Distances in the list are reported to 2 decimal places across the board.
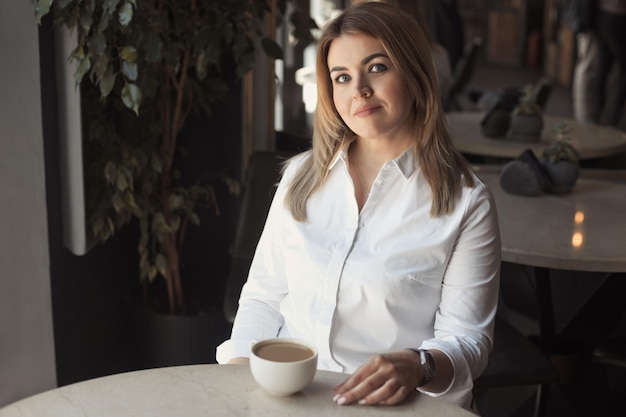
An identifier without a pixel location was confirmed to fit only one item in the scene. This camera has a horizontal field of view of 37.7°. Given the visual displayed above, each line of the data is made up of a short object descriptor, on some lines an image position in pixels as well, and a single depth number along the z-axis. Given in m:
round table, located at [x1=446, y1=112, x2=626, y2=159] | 3.54
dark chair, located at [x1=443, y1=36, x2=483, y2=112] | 6.48
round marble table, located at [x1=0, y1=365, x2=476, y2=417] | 1.31
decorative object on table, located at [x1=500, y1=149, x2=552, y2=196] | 2.70
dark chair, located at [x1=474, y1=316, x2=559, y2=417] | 2.21
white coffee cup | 1.32
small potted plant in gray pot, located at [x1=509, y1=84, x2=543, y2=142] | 3.57
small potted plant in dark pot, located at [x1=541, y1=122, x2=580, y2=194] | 2.72
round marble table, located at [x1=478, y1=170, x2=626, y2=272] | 2.17
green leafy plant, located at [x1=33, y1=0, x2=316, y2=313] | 2.42
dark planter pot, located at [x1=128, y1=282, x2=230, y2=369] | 3.15
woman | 1.71
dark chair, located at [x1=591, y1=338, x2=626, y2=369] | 2.30
